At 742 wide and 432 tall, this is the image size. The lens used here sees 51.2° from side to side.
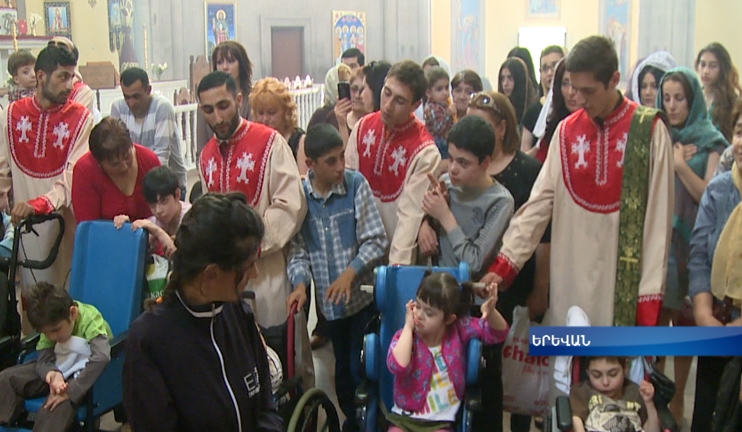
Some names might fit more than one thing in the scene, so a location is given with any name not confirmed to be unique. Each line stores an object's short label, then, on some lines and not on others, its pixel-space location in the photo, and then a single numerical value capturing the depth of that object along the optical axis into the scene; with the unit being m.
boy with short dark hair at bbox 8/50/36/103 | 5.48
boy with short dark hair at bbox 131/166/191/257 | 3.11
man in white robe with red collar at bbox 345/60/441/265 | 3.23
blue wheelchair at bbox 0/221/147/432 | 3.16
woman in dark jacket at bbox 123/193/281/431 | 1.71
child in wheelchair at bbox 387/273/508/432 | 2.62
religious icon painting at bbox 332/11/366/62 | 13.45
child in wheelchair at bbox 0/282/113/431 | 2.84
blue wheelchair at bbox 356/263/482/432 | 2.60
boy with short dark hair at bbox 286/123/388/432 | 3.10
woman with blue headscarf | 3.40
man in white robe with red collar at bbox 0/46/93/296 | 3.82
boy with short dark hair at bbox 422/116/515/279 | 2.95
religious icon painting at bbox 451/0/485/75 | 10.95
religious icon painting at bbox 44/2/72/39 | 12.80
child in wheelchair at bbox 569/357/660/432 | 2.50
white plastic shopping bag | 2.99
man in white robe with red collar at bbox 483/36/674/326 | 2.69
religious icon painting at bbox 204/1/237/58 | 12.73
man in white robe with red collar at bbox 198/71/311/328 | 3.13
